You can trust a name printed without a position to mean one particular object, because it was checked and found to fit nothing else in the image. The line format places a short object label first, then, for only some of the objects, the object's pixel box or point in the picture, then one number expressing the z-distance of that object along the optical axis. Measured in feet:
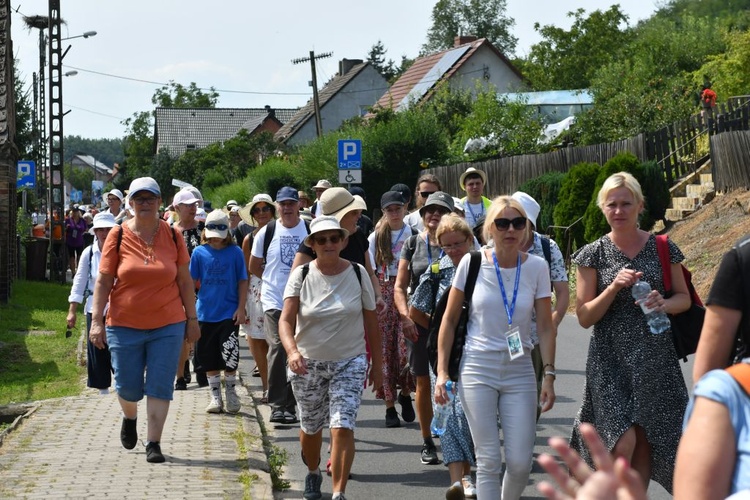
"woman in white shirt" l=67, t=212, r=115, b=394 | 33.96
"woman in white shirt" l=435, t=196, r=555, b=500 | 20.03
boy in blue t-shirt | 34.81
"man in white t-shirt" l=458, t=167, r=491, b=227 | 32.86
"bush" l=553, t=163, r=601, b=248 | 74.95
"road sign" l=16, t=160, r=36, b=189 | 106.32
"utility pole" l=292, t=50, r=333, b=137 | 164.45
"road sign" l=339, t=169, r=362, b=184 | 73.82
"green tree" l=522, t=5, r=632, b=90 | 265.95
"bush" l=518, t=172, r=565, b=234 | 81.92
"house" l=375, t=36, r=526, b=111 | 184.24
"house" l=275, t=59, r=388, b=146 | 239.50
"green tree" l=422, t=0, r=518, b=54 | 364.58
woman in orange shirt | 26.71
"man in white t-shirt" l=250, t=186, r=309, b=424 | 33.37
